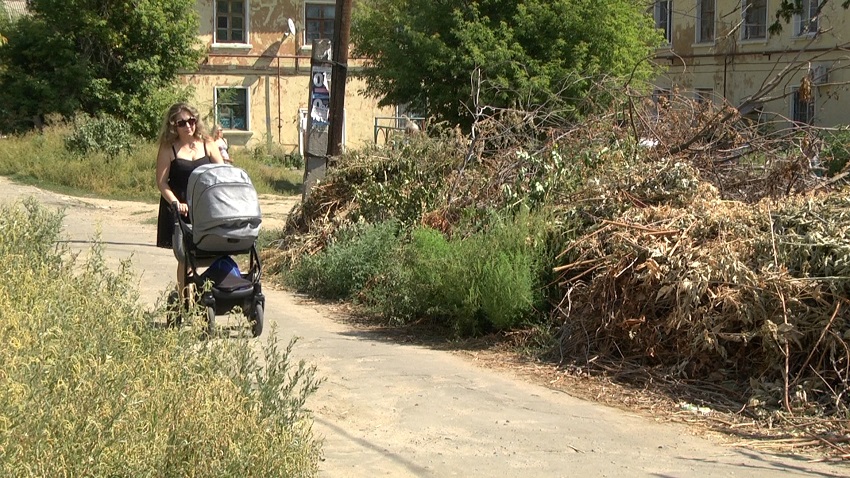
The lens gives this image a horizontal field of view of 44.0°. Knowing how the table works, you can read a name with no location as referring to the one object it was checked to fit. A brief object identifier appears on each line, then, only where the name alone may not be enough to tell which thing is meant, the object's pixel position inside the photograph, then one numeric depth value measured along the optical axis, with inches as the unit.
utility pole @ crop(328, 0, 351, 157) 568.1
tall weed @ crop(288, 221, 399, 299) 433.7
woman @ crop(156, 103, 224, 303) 349.1
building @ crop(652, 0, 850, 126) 1211.9
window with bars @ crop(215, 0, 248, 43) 1419.8
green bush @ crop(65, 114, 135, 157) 958.4
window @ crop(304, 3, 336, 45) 1450.5
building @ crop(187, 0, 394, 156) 1418.6
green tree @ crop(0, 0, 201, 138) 1135.0
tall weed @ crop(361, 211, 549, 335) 347.6
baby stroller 321.7
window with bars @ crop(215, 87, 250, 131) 1429.6
